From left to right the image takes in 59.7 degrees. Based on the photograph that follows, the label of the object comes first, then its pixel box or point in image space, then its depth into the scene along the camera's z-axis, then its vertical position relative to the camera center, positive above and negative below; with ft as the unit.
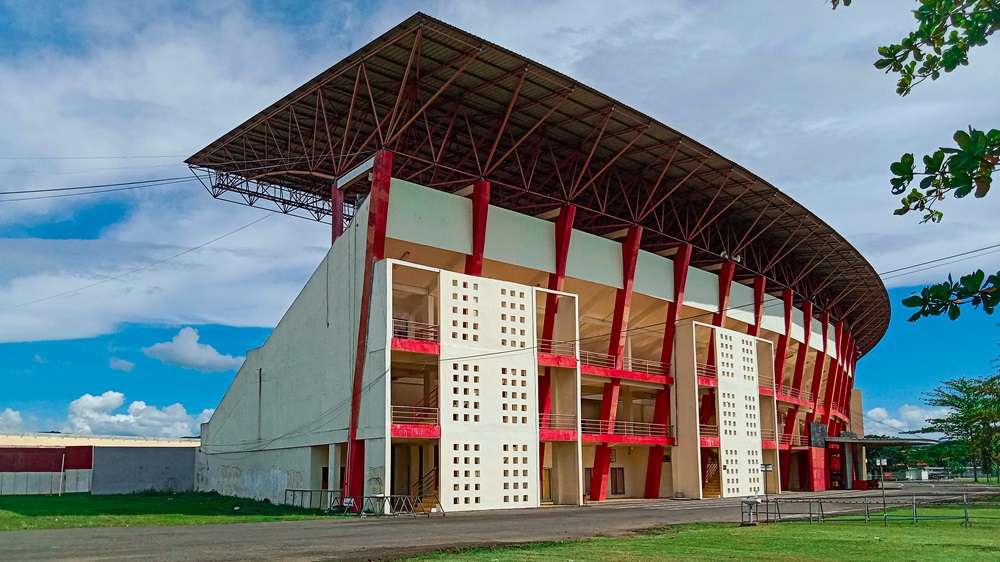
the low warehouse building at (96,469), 191.21 -8.19
